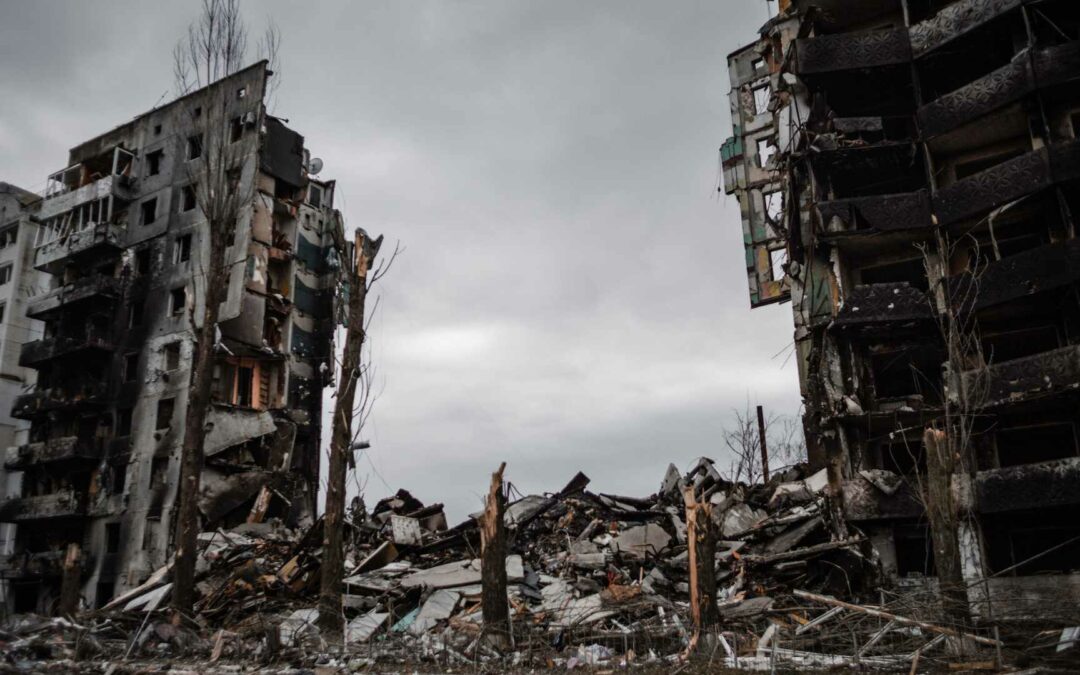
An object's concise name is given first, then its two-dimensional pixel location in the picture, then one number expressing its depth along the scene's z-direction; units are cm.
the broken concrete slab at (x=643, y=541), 2067
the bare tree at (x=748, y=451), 3766
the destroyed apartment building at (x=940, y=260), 2103
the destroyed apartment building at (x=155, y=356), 3538
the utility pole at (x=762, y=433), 3529
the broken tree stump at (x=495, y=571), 1230
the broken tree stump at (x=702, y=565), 1223
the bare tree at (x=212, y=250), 1733
